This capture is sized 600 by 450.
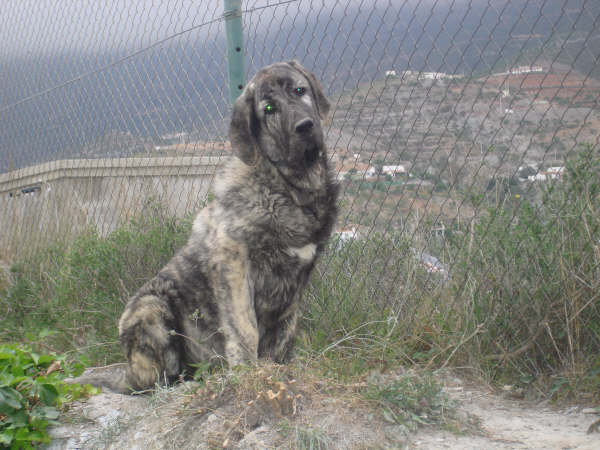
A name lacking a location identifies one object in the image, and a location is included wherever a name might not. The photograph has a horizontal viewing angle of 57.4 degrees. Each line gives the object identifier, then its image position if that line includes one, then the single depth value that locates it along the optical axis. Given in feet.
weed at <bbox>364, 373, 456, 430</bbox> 8.46
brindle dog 10.05
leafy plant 8.91
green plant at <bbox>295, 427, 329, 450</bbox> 7.59
